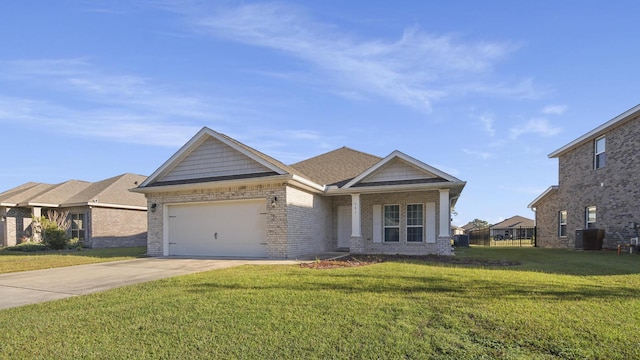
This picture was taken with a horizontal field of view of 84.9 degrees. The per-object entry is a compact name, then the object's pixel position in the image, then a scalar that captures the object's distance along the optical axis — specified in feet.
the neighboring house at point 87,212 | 73.97
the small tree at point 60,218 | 74.28
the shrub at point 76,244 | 69.62
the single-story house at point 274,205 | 42.91
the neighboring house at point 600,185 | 51.06
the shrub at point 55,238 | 65.98
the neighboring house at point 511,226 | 162.93
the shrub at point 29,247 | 64.58
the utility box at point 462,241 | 80.69
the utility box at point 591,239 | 54.70
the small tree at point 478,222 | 307.15
